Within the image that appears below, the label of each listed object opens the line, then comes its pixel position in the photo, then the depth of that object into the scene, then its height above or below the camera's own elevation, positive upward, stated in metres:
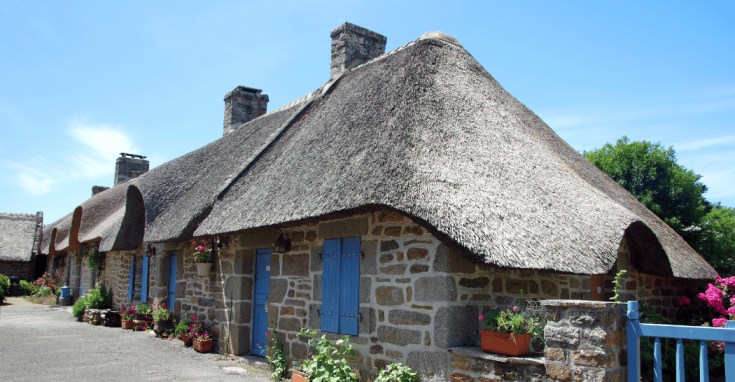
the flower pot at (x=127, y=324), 10.63 -1.65
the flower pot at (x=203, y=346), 7.62 -1.48
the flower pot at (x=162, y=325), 9.23 -1.44
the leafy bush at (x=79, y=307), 12.46 -1.55
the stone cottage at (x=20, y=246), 21.17 -0.10
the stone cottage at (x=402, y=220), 4.39 +0.36
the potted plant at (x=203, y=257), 7.87 -0.13
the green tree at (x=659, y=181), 11.95 +2.04
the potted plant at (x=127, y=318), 10.66 -1.54
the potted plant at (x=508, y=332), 3.87 -0.59
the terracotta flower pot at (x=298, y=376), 5.02 -1.28
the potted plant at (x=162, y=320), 9.23 -1.35
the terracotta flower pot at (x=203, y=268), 7.85 -0.30
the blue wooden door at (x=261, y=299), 7.02 -0.69
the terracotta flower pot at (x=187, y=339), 8.13 -1.48
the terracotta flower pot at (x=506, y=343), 3.86 -0.67
